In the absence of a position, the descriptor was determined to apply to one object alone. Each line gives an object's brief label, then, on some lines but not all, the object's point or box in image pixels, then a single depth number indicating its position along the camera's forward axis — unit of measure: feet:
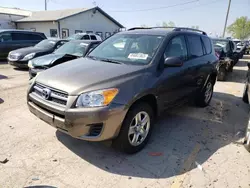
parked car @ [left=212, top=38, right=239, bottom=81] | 30.12
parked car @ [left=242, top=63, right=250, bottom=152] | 11.21
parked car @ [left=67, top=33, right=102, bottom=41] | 50.54
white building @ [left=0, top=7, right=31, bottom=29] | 85.88
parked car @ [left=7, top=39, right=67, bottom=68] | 31.24
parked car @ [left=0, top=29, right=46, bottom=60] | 39.96
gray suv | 8.86
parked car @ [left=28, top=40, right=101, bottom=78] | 23.17
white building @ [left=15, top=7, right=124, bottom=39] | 77.61
